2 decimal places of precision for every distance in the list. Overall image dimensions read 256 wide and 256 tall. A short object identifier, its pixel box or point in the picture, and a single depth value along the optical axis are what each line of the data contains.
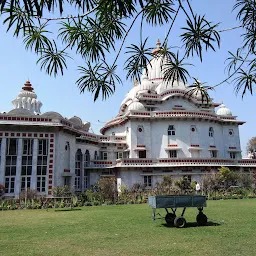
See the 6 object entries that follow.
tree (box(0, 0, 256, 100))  4.53
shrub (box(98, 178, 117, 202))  21.88
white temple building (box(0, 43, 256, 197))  23.25
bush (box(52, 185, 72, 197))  21.97
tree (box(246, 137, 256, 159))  51.12
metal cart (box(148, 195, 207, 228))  10.39
